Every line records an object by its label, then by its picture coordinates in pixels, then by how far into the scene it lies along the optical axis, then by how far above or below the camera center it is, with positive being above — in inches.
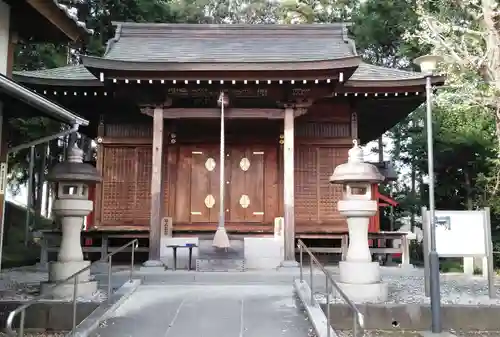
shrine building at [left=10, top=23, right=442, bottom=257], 411.5 +87.9
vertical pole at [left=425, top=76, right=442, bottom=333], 262.7 -27.8
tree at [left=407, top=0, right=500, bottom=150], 388.8 +144.4
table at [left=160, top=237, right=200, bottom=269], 408.2 -37.4
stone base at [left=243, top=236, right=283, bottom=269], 398.9 -35.9
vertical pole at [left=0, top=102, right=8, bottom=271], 332.2 +28.3
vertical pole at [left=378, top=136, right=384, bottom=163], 859.3 +116.1
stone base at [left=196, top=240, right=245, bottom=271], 381.1 -39.6
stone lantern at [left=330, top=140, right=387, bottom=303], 282.7 -14.4
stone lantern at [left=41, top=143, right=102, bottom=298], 293.1 -2.8
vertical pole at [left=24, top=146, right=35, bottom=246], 639.1 +25.1
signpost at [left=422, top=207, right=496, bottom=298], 295.9 -13.8
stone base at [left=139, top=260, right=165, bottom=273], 367.6 -44.3
